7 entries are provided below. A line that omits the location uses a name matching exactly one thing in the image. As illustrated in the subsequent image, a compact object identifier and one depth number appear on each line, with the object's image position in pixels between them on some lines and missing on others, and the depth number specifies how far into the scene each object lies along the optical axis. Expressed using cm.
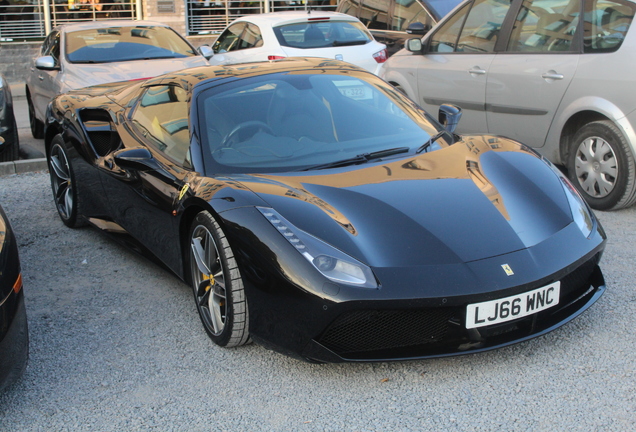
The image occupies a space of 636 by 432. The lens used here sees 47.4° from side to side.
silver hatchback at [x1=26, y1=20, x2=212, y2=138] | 793
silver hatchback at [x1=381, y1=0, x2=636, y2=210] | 525
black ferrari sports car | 294
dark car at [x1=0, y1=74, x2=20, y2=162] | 755
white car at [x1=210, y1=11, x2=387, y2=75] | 955
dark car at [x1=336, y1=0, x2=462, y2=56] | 1119
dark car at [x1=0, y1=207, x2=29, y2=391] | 282
